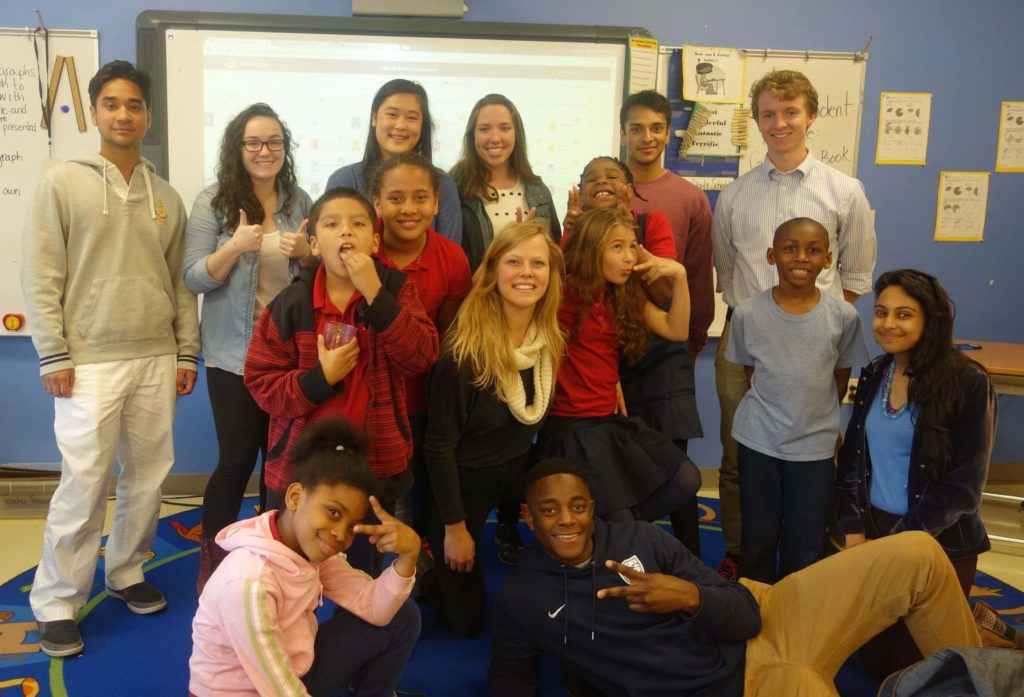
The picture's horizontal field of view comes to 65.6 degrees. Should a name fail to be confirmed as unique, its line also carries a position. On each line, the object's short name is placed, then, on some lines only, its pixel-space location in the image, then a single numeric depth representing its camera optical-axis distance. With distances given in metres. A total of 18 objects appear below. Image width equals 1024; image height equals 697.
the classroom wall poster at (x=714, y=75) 3.47
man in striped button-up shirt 2.53
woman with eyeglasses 2.33
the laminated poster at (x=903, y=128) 3.59
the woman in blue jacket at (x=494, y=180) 2.53
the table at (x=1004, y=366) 2.98
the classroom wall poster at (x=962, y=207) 3.67
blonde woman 2.07
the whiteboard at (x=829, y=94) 3.51
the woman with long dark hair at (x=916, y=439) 2.02
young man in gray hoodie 2.17
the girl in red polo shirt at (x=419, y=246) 2.08
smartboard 3.29
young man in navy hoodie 1.72
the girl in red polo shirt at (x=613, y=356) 2.21
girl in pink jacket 1.44
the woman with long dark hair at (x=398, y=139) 2.40
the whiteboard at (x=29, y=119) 3.23
